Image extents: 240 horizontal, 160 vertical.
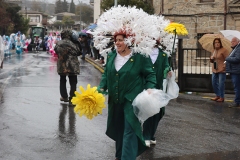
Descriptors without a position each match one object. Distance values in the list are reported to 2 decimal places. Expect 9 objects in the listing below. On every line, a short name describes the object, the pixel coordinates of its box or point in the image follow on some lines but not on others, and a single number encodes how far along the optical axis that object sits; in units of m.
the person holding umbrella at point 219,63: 11.71
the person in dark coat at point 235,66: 10.95
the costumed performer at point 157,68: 7.16
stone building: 22.81
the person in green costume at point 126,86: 5.48
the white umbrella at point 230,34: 11.43
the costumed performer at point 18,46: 37.39
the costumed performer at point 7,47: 31.74
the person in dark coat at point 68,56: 10.48
